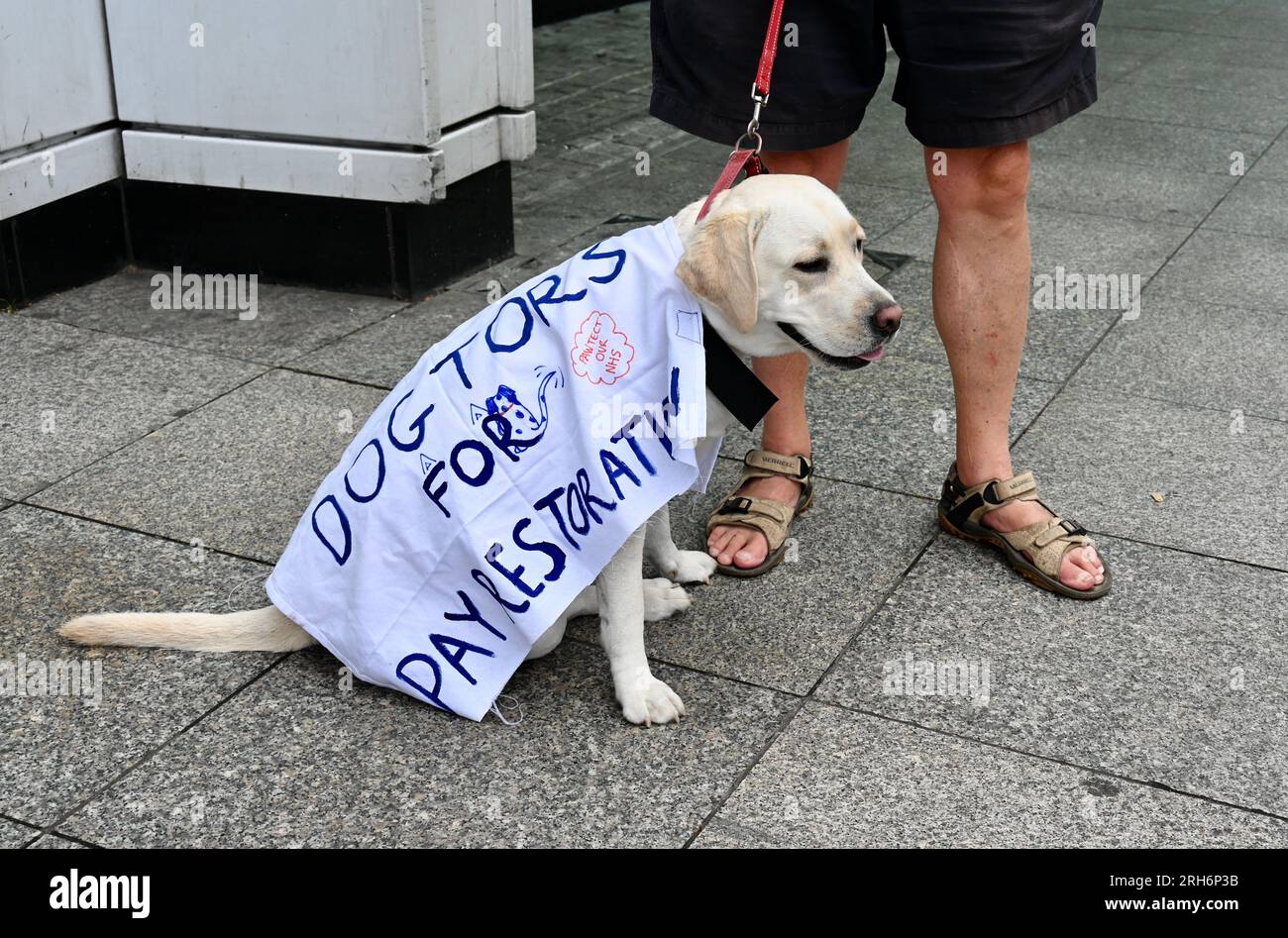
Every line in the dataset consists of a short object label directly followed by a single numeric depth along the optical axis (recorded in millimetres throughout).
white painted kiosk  5477
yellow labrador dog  3008
